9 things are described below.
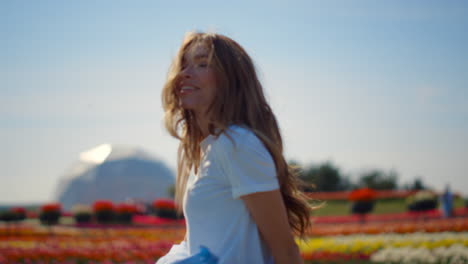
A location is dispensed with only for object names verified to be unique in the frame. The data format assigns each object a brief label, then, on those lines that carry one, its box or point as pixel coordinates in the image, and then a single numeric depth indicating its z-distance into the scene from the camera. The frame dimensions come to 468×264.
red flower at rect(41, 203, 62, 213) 14.89
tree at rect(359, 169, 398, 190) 28.00
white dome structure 35.00
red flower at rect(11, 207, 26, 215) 14.86
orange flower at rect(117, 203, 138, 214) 15.26
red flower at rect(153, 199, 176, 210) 16.23
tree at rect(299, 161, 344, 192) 28.40
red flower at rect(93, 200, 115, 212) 15.03
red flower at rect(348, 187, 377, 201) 13.91
